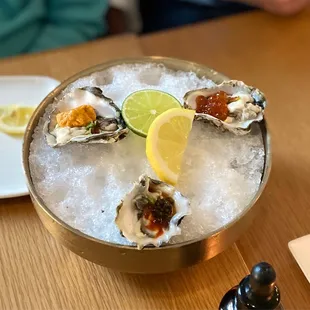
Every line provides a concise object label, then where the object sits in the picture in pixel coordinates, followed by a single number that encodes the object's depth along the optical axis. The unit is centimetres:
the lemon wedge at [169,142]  80
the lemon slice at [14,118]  100
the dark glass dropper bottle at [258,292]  67
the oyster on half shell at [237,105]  86
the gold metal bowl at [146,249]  74
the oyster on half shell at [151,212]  73
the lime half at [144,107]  86
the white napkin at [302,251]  83
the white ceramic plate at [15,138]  93
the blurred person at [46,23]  130
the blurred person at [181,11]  146
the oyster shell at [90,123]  84
